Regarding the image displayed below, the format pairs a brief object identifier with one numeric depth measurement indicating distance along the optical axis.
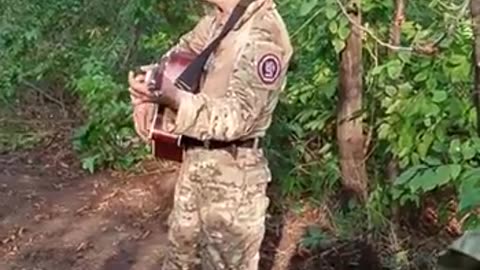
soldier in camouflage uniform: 4.14
